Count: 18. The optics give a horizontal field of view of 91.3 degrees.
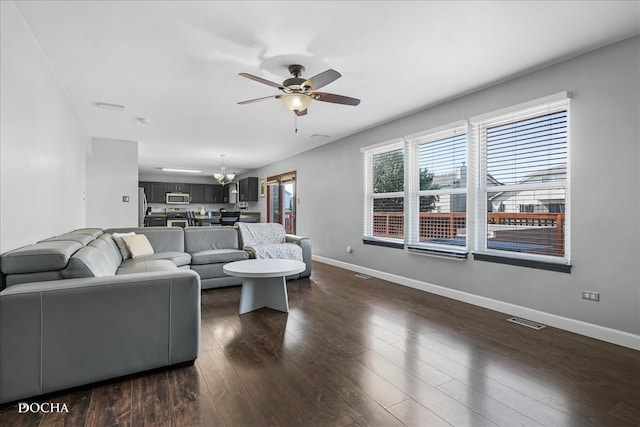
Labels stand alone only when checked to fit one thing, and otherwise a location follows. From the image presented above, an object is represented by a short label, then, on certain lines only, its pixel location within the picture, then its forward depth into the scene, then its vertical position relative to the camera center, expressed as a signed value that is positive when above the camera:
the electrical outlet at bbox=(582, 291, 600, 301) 2.66 -0.72
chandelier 8.63 +0.97
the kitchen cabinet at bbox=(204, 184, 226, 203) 11.38 +0.67
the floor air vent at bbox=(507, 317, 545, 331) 2.89 -1.06
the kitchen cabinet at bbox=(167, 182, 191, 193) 10.77 +0.84
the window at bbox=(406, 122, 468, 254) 3.85 +0.28
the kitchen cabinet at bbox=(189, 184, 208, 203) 11.07 +0.65
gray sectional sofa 1.69 -0.65
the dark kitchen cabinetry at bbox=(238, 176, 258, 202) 9.92 +0.71
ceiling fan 2.72 +1.11
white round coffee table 3.21 -0.80
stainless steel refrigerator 7.28 +0.13
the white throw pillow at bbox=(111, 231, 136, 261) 3.90 -0.44
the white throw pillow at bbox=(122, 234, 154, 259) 3.98 -0.44
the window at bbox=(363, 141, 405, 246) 4.75 +0.28
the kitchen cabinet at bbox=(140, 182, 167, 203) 10.41 +0.69
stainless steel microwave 10.58 +0.45
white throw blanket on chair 4.66 -0.50
